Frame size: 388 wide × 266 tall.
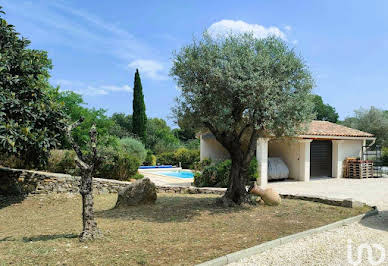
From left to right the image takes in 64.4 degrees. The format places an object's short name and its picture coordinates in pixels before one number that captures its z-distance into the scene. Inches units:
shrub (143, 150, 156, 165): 1031.8
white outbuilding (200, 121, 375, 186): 639.8
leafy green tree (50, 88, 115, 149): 640.5
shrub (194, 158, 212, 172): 721.0
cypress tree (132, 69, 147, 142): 1116.5
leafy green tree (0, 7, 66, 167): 309.9
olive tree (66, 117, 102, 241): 202.7
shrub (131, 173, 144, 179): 541.5
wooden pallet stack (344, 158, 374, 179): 714.2
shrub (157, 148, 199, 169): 1005.2
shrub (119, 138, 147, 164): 766.5
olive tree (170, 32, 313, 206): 287.7
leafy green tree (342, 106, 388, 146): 1273.4
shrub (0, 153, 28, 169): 451.7
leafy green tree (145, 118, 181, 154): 1253.1
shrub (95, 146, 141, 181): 477.7
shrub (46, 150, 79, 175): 460.8
